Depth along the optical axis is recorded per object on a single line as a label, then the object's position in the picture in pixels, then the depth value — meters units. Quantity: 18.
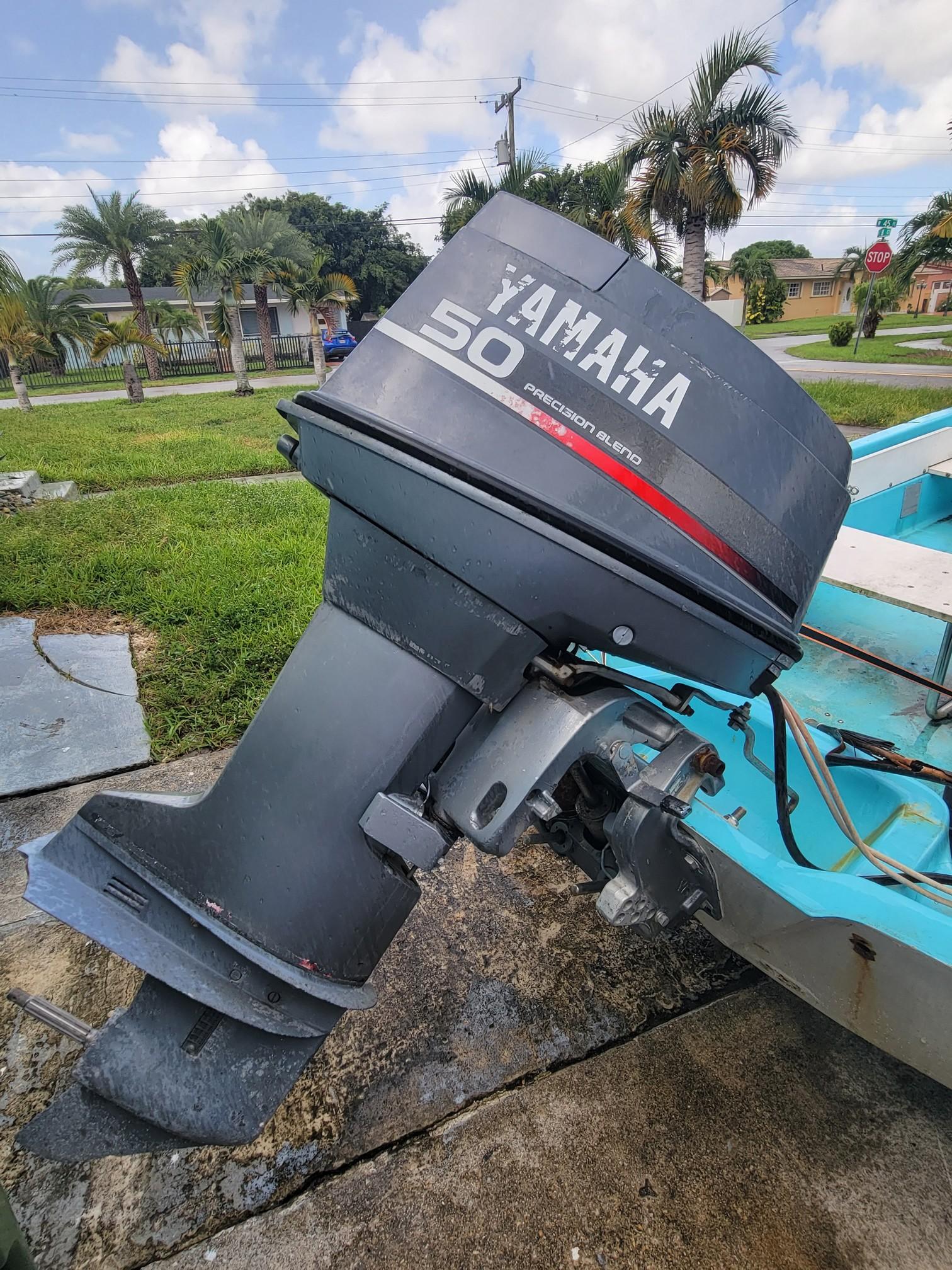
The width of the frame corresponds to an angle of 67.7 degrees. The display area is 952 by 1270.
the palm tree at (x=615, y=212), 11.40
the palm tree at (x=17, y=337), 11.07
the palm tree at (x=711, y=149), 9.75
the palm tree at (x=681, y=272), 12.92
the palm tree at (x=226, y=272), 13.06
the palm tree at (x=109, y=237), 17.53
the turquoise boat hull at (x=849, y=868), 1.05
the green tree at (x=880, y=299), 22.72
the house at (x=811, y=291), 46.38
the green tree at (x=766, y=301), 36.44
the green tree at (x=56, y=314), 14.03
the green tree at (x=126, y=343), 12.36
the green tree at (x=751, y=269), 37.69
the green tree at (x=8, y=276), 9.88
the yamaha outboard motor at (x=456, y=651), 0.90
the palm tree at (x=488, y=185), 13.20
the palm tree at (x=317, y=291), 13.01
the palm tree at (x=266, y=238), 13.48
